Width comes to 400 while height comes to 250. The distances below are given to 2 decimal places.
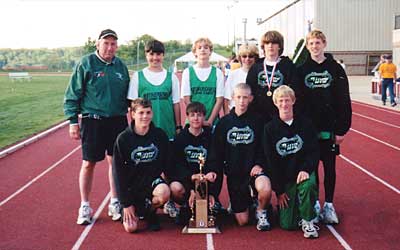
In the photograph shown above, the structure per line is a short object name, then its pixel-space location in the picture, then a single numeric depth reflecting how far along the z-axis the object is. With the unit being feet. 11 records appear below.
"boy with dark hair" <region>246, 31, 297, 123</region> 17.77
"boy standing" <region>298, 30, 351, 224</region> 17.61
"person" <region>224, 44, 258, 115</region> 19.53
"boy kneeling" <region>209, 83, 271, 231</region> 17.87
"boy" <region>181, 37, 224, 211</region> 18.83
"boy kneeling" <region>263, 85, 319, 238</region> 17.25
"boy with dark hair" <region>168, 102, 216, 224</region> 17.92
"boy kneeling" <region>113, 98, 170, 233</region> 17.17
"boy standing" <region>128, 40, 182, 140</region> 18.24
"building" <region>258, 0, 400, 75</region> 143.23
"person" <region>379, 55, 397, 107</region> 59.72
